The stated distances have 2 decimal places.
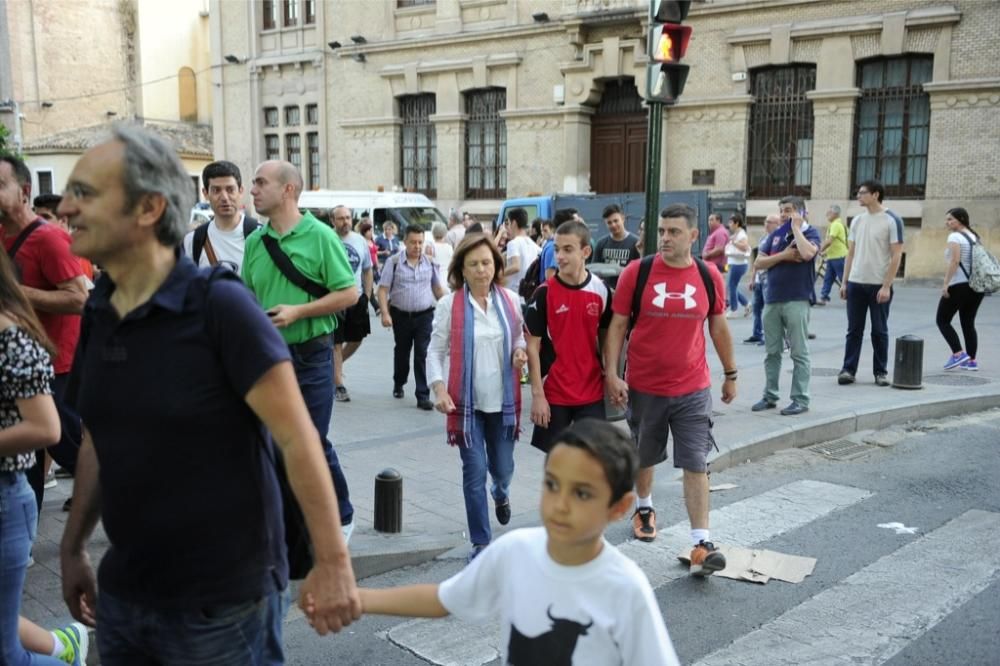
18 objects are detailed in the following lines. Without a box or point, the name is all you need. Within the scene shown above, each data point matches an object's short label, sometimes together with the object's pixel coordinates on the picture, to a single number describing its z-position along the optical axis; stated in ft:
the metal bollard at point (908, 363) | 31.58
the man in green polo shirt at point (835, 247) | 52.80
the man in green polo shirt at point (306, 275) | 16.01
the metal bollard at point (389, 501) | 17.75
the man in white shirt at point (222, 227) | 18.38
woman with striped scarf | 16.71
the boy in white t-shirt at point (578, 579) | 7.20
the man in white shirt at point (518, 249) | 33.91
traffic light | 25.57
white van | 71.36
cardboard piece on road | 16.43
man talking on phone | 28.58
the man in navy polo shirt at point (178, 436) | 6.84
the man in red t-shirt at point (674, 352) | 16.99
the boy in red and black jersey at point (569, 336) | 17.69
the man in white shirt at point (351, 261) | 30.73
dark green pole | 25.35
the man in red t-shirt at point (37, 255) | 15.55
